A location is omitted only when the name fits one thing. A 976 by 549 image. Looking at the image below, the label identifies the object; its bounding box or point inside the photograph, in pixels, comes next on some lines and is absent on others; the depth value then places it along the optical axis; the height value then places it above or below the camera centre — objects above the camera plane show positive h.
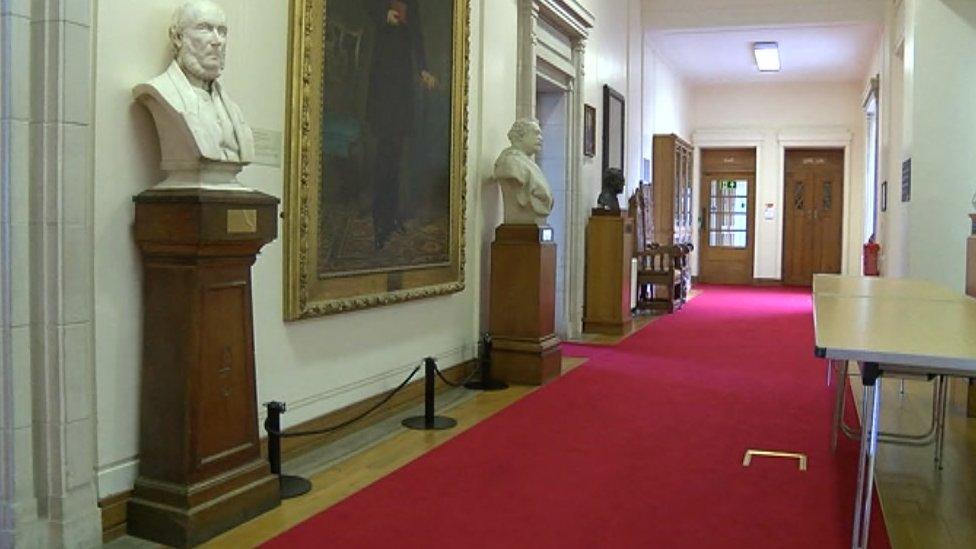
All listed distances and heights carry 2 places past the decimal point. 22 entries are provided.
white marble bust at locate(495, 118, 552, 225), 6.56 +0.43
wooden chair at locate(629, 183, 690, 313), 11.74 -0.35
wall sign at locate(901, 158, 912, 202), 9.45 +0.66
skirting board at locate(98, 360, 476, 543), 3.38 -1.02
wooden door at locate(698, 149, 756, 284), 18.00 +0.50
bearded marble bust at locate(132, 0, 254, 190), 3.39 +0.48
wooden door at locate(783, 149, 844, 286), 17.61 +0.55
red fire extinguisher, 12.85 -0.22
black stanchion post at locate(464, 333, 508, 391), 6.59 -0.93
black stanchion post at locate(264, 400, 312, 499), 4.05 -0.93
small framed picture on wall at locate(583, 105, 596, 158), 9.49 +1.14
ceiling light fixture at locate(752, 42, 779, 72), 13.84 +2.97
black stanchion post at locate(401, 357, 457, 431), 5.27 -1.08
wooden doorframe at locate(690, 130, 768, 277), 17.66 +1.90
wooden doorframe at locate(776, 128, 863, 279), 17.16 +1.84
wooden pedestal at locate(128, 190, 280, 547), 3.34 -0.48
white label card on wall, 4.16 +0.41
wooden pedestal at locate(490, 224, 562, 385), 6.58 -0.48
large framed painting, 4.44 +0.47
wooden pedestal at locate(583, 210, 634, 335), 9.44 -0.35
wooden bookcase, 14.00 +0.80
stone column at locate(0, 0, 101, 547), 3.01 -0.11
